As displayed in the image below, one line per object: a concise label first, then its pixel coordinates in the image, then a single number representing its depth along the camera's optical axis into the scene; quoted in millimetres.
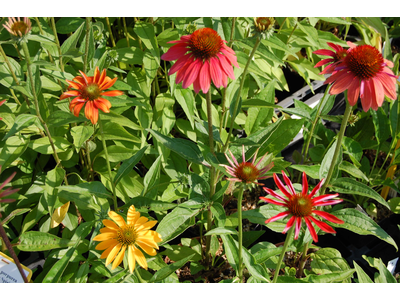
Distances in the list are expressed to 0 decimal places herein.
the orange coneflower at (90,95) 812
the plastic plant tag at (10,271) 810
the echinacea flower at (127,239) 717
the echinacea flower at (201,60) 739
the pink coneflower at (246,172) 703
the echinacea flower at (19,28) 794
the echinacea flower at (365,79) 746
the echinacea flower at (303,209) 659
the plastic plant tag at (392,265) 1151
